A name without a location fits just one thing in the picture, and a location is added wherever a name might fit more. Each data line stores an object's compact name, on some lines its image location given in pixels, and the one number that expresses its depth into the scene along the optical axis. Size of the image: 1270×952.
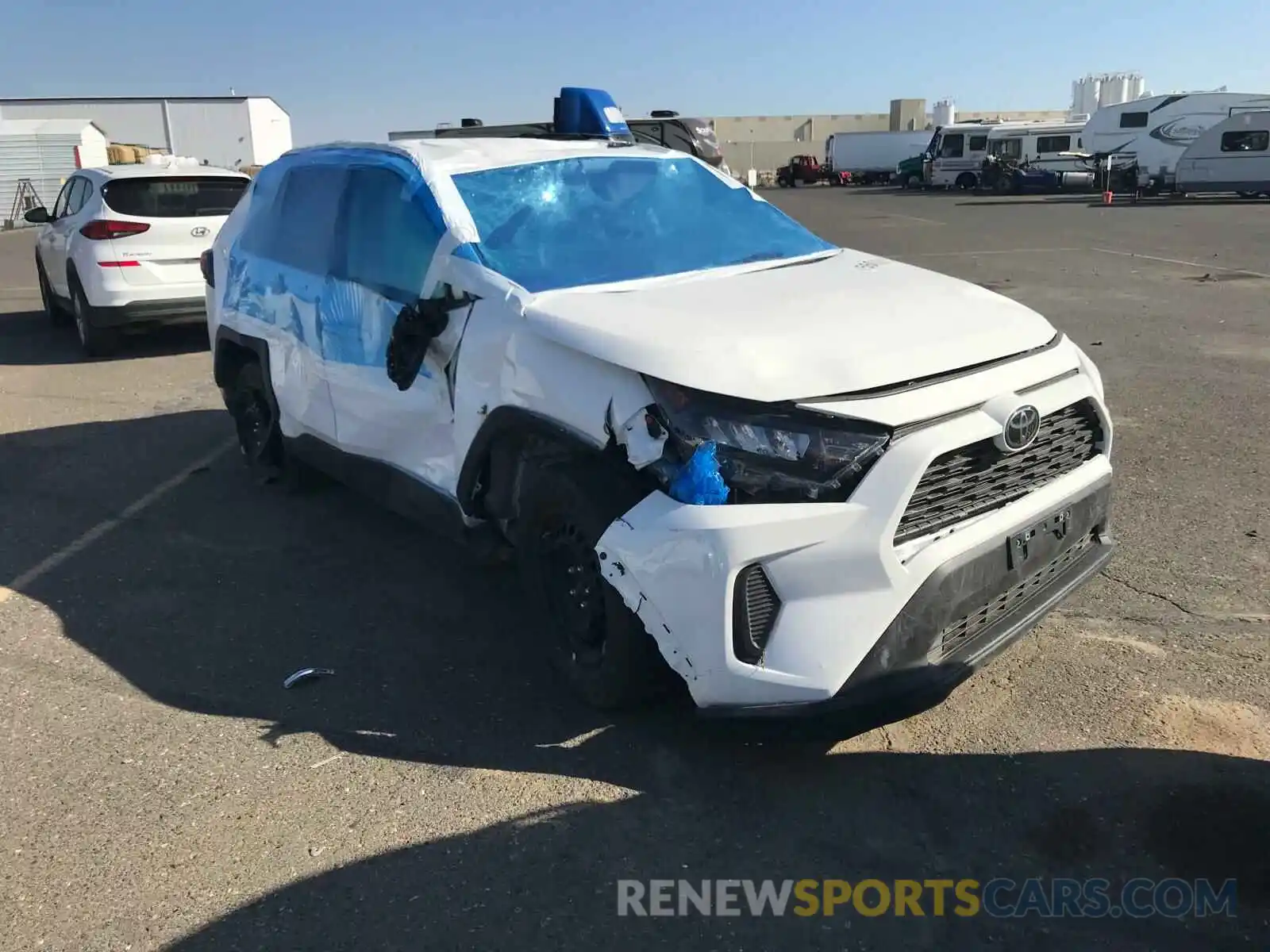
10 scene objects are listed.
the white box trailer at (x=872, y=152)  57.72
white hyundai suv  9.81
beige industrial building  88.69
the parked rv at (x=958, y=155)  46.38
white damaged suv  2.86
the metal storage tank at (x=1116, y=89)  80.81
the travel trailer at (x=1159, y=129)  36.66
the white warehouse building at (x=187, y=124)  71.00
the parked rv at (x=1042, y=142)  43.03
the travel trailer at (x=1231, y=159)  32.69
